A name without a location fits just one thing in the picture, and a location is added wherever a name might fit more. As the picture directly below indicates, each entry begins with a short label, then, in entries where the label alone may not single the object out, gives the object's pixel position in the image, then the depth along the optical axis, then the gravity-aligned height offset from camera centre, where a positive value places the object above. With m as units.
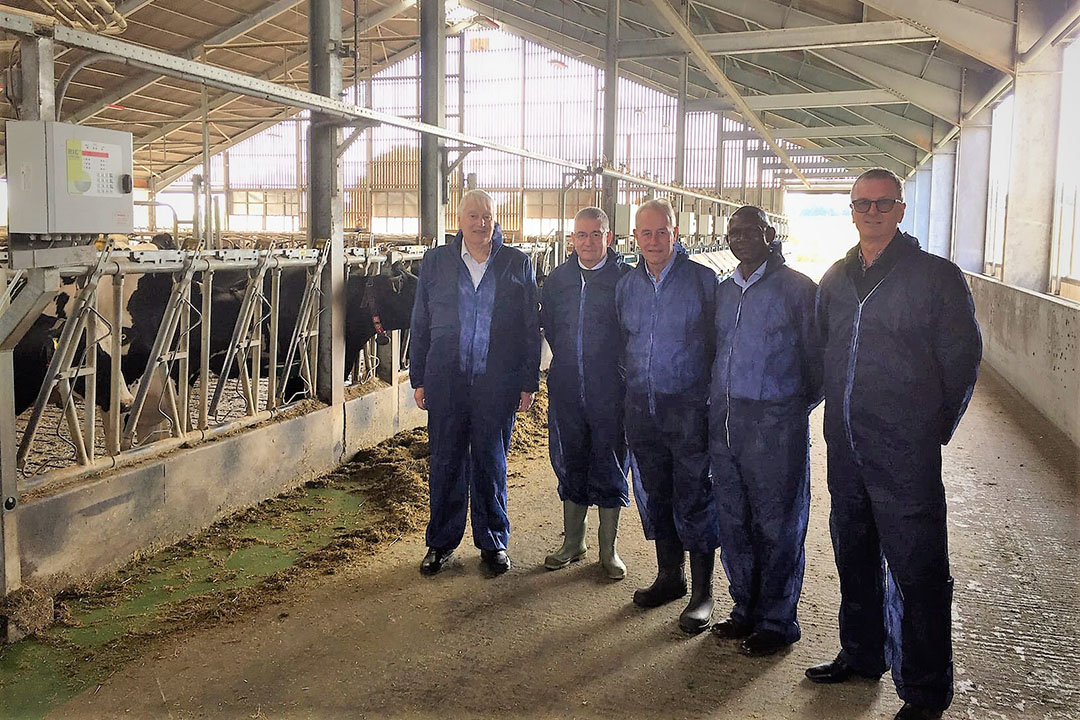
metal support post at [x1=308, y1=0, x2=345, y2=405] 5.99 +0.52
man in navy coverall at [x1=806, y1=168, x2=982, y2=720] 2.87 -0.46
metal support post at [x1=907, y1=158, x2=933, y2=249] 22.78 +1.95
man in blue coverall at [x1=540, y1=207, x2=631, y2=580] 4.12 -0.54
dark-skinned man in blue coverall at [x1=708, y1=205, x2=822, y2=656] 3.33 -0.59
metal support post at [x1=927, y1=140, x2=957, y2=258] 18.75 +1.58
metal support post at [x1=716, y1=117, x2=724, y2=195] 19.23 +2.59
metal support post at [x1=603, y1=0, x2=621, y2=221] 11.62 +2.45
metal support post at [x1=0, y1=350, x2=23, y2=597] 3.47 -0.91
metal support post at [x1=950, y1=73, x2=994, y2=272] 14.69 +1.37
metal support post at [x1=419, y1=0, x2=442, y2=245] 7.95 +1.41
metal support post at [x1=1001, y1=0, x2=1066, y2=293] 9.11 +1.32
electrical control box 3.10 +0.29
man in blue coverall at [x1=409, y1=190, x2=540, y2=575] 4.25 -0.50
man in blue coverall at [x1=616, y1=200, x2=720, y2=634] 3.68 -0.53
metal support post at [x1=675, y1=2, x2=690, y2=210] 15.29 +2.56
